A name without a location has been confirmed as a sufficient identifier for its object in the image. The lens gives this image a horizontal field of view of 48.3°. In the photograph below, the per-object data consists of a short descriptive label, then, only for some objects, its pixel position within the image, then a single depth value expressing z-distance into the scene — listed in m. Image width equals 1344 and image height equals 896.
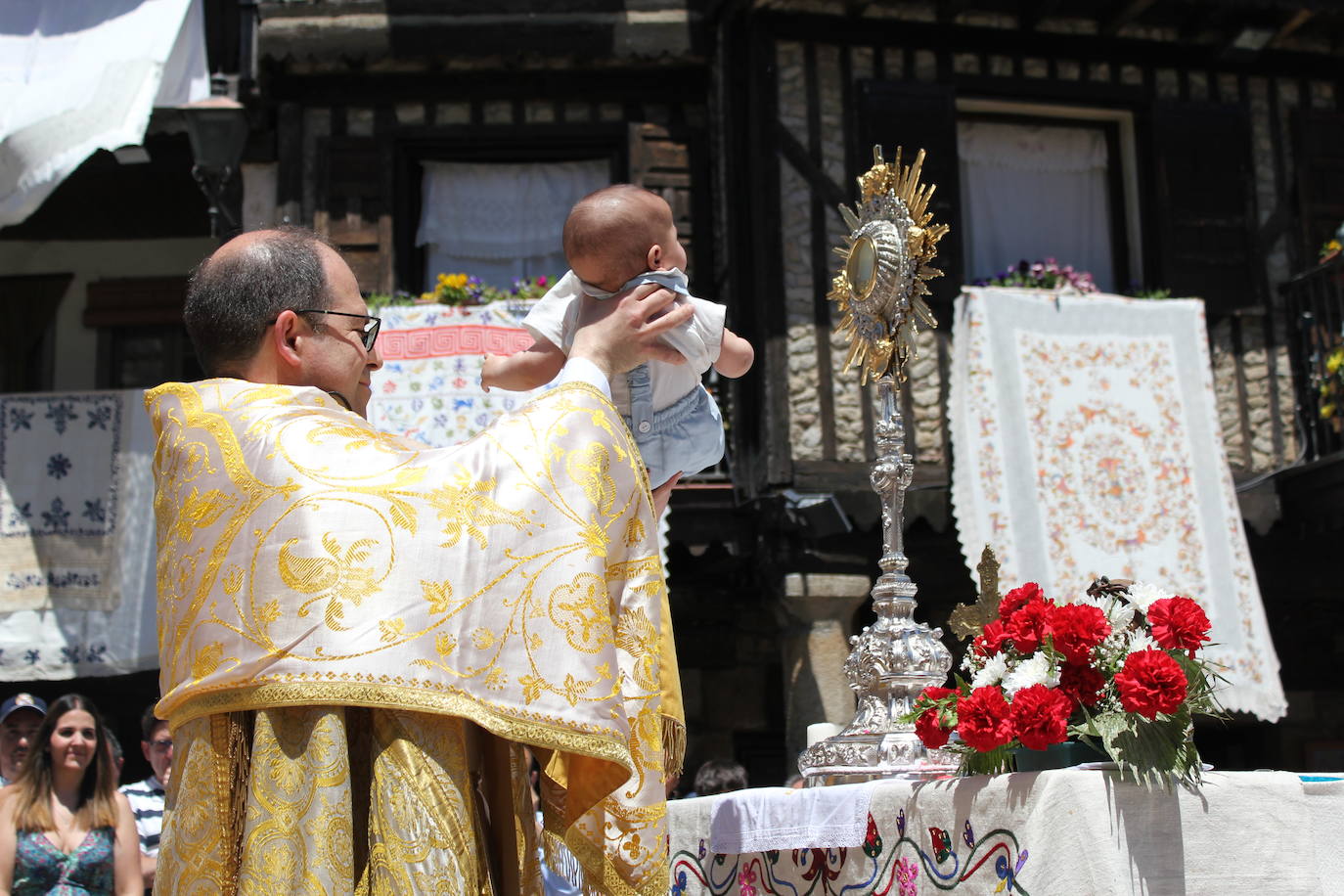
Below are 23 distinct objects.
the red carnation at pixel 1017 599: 3.46
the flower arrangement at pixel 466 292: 10.36
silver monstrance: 3.70
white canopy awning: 9.00
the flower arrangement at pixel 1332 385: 10.46
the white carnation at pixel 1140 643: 3.17
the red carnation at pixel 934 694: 3.42
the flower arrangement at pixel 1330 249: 10.86
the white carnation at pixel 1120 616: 3.32
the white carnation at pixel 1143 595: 3.35
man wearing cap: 6.85
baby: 3.05
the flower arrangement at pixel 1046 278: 10.70
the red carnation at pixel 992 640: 3.34
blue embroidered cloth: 10.27
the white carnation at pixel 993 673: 3.29
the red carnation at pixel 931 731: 3.36
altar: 2.85
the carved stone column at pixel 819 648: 10.21
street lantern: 9.57
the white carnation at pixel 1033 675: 3.15
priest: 2.16
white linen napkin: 3.33
